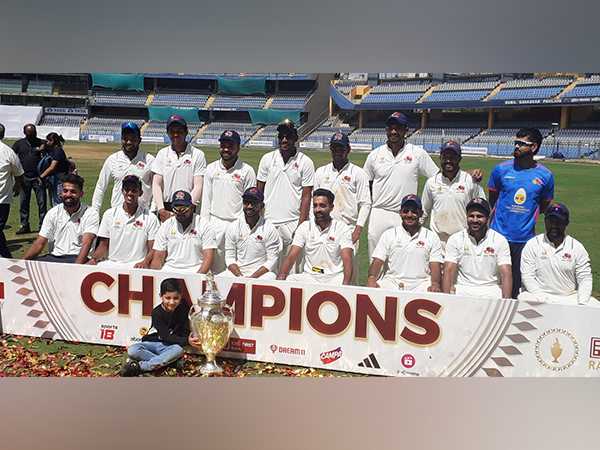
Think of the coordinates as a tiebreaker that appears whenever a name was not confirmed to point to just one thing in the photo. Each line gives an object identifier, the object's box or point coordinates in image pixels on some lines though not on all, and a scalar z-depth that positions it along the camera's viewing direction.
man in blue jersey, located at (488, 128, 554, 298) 4.44
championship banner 3.90
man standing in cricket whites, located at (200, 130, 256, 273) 4.70
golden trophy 4.02
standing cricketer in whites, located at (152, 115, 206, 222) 4.93
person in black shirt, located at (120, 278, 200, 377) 4.01
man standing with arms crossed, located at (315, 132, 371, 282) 4.72
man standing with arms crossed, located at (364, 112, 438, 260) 4.71
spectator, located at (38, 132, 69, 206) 6.20
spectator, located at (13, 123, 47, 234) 6.05
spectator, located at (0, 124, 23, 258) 5.41
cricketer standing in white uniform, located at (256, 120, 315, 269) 4.83
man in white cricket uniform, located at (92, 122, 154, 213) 4.97
